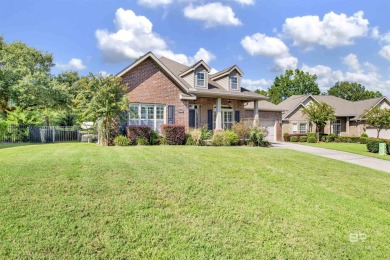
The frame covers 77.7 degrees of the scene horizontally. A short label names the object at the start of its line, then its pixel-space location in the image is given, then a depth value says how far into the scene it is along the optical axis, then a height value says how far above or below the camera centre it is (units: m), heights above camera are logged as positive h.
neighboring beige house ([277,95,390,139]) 32.78 +1.52
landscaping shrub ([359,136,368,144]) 27.20 -1.24
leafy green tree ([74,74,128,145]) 14.72 +1.83
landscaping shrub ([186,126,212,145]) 17.11 -0.41
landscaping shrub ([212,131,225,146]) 17.45 -0.70
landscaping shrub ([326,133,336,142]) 30.48 -1.01
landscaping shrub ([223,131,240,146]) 17.75 -0.65
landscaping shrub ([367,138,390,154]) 18.35 -1.23
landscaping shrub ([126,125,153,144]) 15.80 -0.24
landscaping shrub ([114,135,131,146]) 14.98 -0.72
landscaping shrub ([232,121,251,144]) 18.77 -0.14
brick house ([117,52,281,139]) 17.53 +2.81
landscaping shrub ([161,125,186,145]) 16.78 -0.32
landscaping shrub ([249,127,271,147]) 18.42 -0.44
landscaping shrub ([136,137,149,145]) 15.68 -0.75
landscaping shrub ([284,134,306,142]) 29.30 -0.95
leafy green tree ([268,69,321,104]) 63.53 +11.82
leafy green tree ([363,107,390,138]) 28.19 +1.31
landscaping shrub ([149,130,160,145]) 16.25 -0.62
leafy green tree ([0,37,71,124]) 19.94 +3.41
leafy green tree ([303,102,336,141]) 29.61 +1.97
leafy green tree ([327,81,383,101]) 69.31 +11.48
